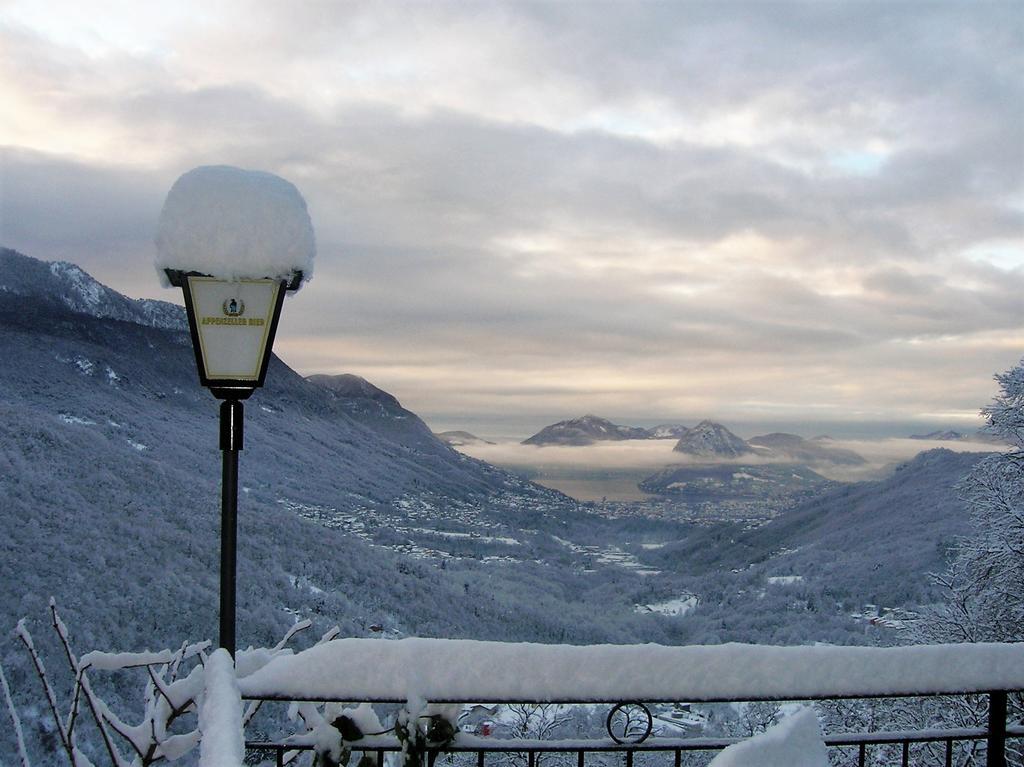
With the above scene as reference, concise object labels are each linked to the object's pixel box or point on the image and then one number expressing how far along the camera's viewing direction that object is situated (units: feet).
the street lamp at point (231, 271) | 8.22
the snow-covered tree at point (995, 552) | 33.99
